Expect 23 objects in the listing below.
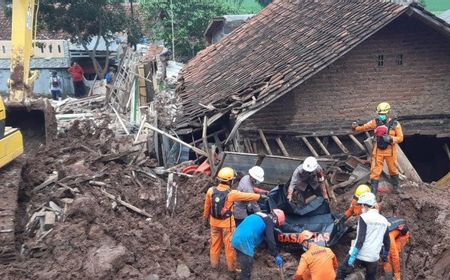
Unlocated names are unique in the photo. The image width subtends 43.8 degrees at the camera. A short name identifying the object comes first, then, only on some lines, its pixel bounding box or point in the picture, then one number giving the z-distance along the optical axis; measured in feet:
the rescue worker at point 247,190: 28.53
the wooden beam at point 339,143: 40.20
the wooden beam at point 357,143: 40.45
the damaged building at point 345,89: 39.22
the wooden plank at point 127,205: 33.04
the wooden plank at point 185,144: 39.11
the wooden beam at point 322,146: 39.85
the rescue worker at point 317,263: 23.76
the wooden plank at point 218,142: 41.05
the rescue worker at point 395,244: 26.03
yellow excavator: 39.42
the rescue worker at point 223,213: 27.17
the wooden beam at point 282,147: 39.34
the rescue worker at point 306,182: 32.01
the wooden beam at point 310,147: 39.46
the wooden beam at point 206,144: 37.73
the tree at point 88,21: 83.20
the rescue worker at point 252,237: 25.36
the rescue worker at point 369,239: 24.82
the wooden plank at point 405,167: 37.58
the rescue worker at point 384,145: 34.06
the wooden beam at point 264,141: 39.04
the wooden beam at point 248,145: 39.57
